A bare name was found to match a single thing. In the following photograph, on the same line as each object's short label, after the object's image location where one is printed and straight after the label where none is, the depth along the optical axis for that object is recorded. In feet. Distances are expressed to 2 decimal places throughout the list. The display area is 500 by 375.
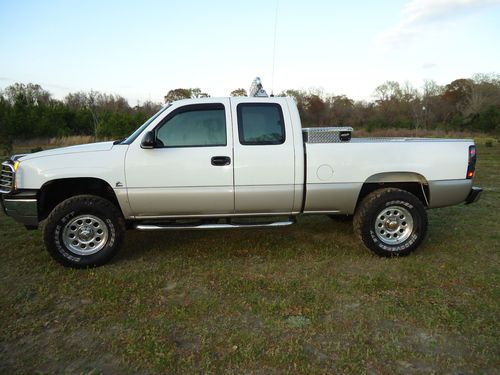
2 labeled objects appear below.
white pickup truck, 13.94
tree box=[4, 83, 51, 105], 199.10
